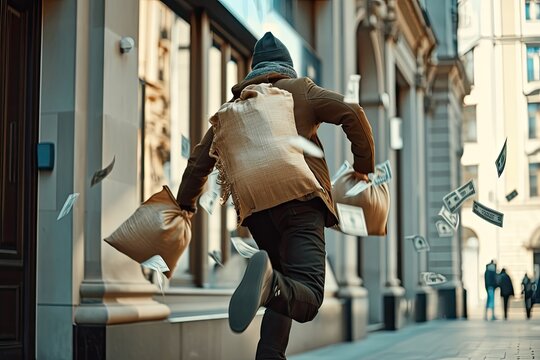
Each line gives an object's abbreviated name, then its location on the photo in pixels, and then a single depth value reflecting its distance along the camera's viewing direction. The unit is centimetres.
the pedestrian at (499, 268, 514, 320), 2039
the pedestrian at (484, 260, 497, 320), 2059
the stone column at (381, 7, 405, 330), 1641
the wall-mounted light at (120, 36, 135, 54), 684
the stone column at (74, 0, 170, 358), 629
